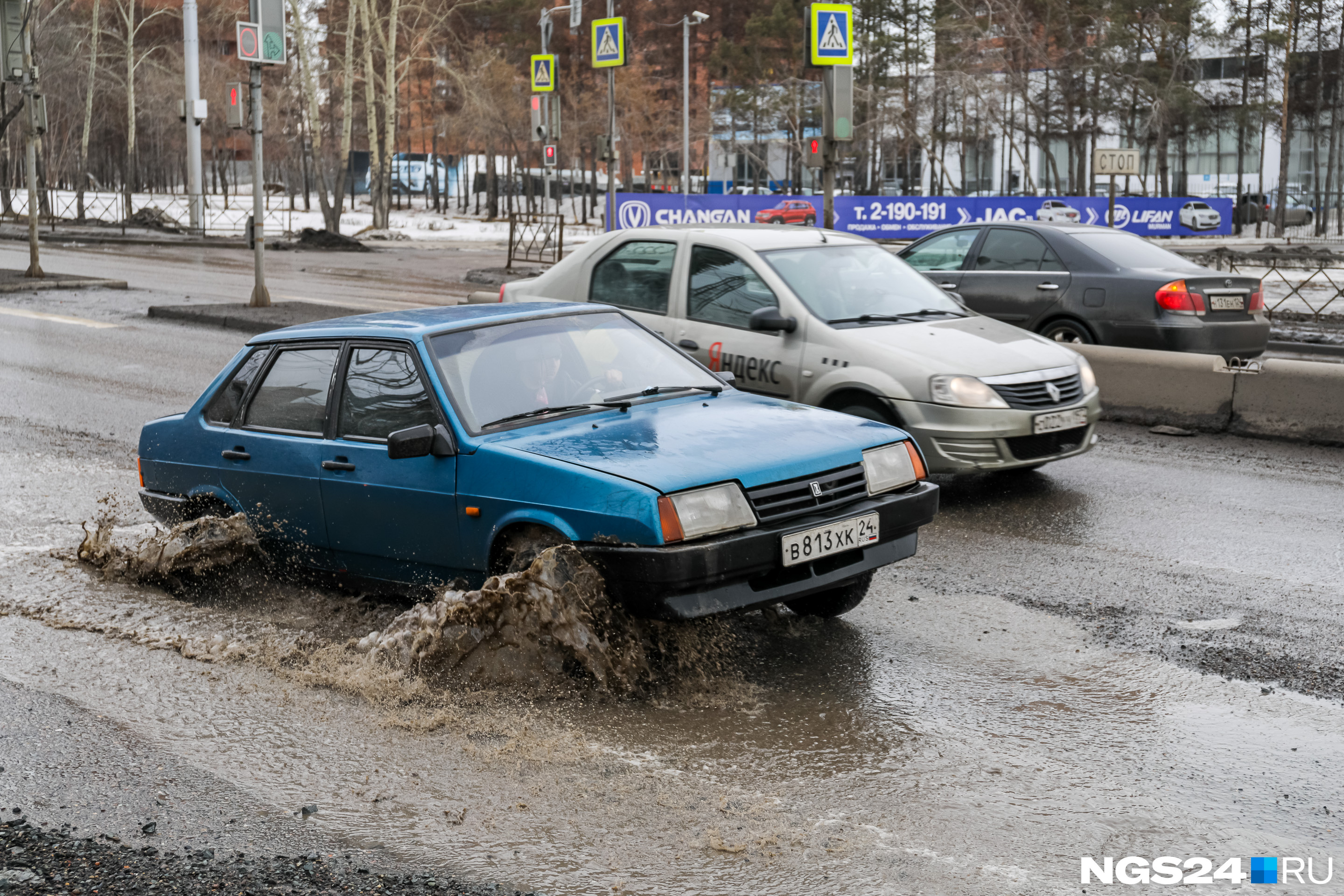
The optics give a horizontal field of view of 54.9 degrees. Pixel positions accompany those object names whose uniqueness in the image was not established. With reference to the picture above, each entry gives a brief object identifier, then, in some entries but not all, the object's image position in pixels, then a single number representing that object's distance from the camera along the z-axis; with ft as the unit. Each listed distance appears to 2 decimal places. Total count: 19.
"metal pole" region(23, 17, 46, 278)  68.69
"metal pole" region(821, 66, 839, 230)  47.88
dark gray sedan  37.37
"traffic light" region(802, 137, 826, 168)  50.39
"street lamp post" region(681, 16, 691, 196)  171.22
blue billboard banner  124.16
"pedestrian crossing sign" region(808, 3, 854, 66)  48.83
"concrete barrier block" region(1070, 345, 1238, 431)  33.96
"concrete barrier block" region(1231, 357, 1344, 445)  32.14
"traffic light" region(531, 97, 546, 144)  82.53
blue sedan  15.17
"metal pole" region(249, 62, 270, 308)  57.06
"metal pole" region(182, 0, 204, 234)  136.46
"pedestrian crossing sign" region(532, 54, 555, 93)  87.04
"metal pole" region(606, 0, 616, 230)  85.46
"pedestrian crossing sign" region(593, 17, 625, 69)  78.79
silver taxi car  25.04
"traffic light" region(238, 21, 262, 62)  55.16
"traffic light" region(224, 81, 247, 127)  62.95
